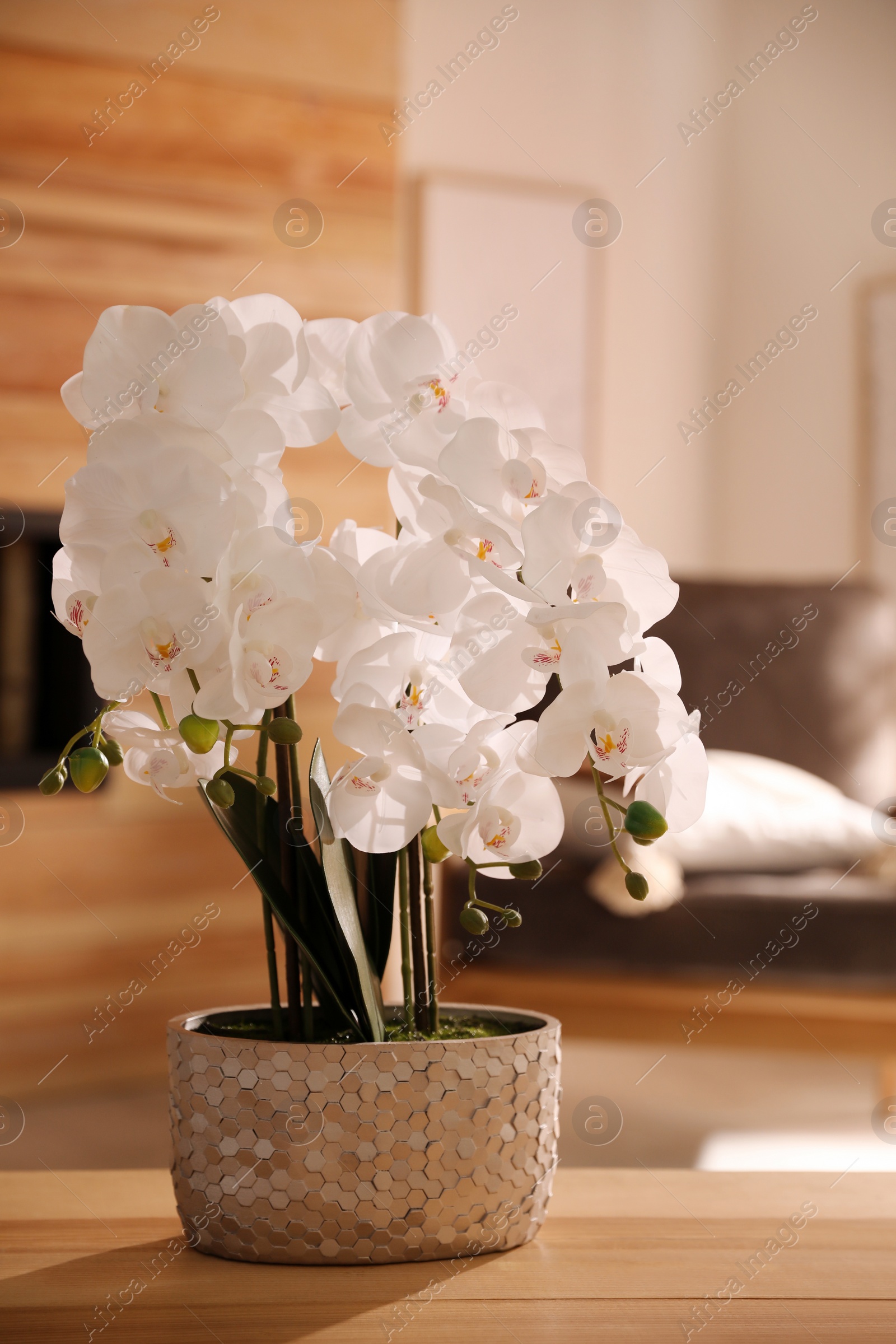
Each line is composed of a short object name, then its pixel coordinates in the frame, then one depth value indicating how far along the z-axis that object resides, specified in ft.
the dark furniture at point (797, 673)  20.31
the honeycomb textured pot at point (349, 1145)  6.69
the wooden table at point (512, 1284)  6.52
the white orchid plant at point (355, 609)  6.49
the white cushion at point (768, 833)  16.75
